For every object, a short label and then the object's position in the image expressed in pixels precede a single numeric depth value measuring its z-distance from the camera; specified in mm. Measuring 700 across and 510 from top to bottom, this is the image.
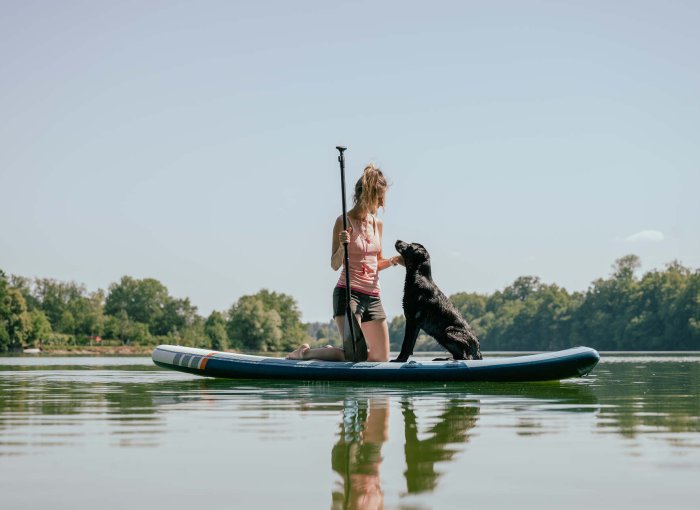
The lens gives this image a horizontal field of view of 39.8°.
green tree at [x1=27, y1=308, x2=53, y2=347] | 84250
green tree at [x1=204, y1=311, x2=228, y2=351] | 104500
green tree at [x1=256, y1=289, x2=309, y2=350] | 104469
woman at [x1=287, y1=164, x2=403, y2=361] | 10280
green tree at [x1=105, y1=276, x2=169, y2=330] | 112875
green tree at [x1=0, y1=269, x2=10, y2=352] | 79250
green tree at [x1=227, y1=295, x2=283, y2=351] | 98250
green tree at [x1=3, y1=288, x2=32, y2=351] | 80500
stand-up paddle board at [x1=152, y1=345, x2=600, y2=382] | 10203
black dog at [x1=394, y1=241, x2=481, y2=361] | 10305
